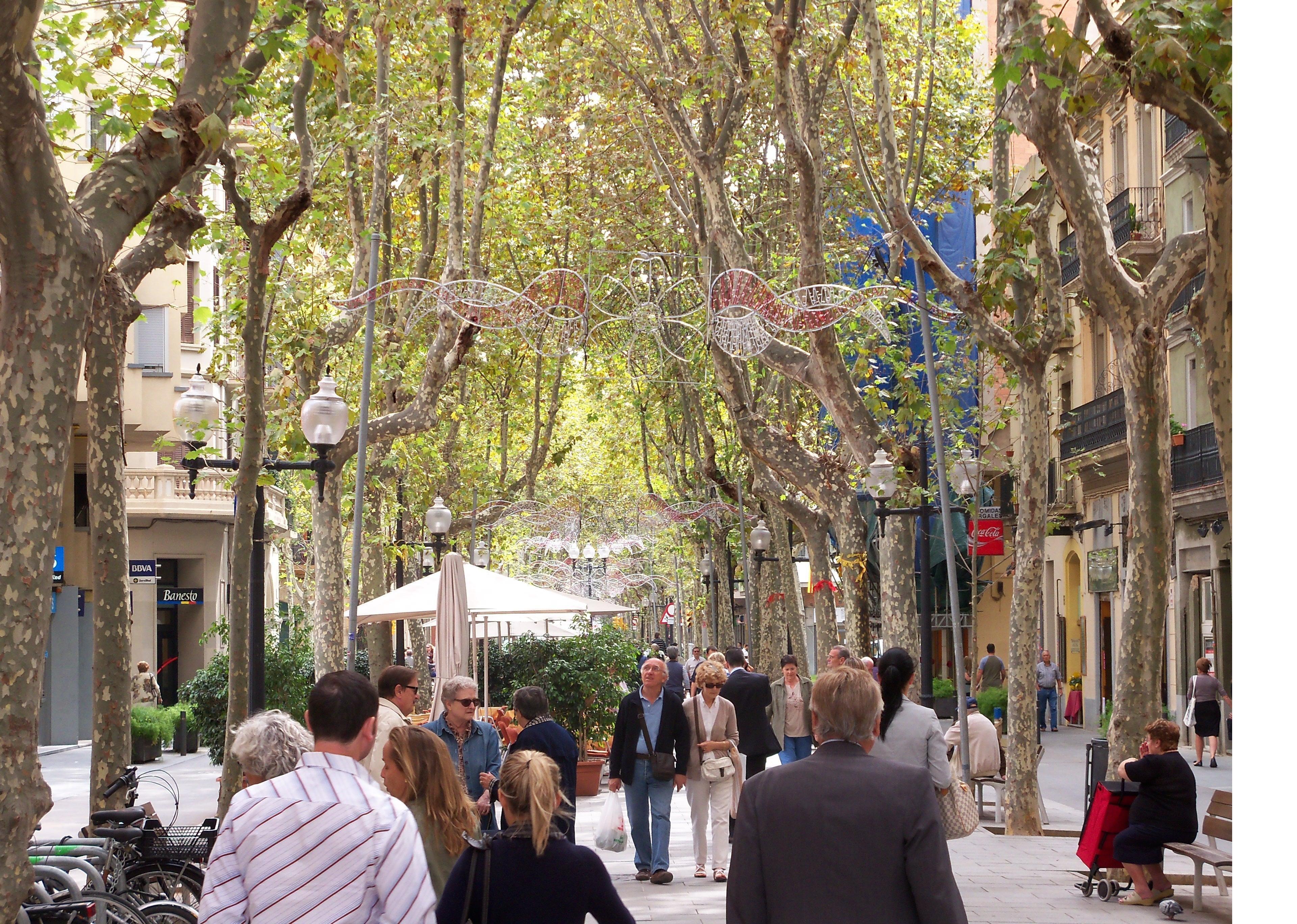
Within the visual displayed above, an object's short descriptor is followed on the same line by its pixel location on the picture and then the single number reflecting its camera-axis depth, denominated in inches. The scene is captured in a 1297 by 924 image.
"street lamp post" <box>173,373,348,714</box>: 506.9
